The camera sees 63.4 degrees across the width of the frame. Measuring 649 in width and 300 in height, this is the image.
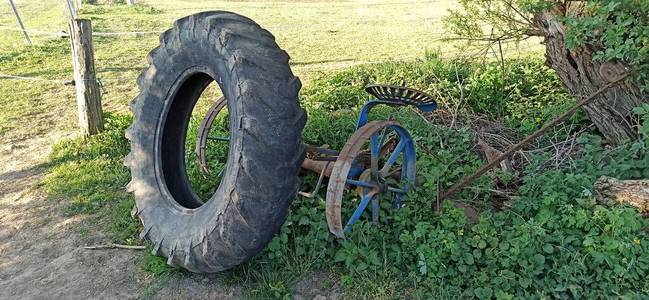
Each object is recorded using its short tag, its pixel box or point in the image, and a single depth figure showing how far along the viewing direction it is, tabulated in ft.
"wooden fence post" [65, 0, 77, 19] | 38.32
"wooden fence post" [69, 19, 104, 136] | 17.60
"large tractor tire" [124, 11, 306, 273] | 9.00
